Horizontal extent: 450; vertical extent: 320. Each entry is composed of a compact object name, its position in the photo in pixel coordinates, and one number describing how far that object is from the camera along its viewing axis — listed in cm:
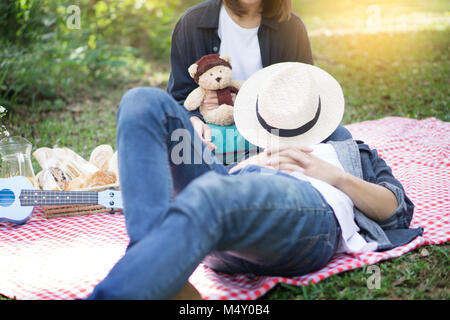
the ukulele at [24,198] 251
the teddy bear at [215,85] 265
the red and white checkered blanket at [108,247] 181
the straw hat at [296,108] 196
